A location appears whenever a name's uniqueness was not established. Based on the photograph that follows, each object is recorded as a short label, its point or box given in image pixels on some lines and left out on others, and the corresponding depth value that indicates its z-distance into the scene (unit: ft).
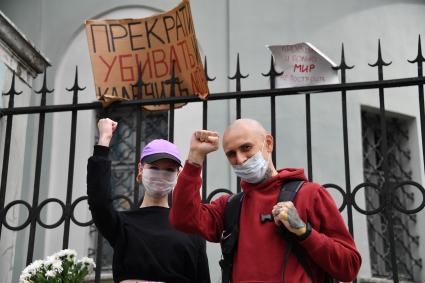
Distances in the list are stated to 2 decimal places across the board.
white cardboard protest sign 13.89
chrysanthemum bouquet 11.57
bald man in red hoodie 8.84
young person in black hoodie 10.85
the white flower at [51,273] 11.53
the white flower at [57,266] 11.65
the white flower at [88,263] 12.05
